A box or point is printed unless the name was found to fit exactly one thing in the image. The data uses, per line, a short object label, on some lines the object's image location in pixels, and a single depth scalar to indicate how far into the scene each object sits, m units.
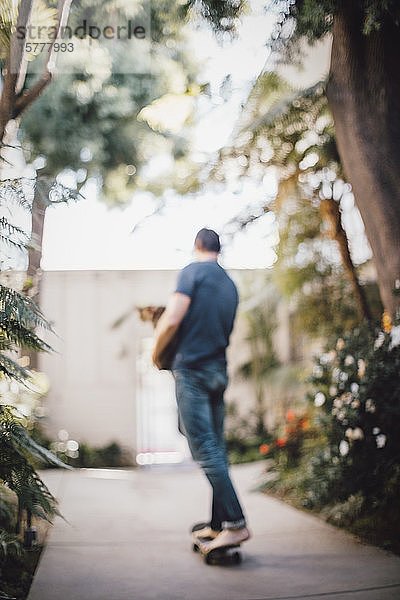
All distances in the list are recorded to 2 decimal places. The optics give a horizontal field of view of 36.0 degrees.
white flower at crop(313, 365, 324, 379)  3.87
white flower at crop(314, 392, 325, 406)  3.67
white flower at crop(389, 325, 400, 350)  3.05
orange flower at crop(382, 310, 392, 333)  3.24
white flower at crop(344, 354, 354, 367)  3.49
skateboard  2.80
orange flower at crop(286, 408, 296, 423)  6.06
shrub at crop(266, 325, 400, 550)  3.14
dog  3.07
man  2.86
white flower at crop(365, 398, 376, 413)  3.22
